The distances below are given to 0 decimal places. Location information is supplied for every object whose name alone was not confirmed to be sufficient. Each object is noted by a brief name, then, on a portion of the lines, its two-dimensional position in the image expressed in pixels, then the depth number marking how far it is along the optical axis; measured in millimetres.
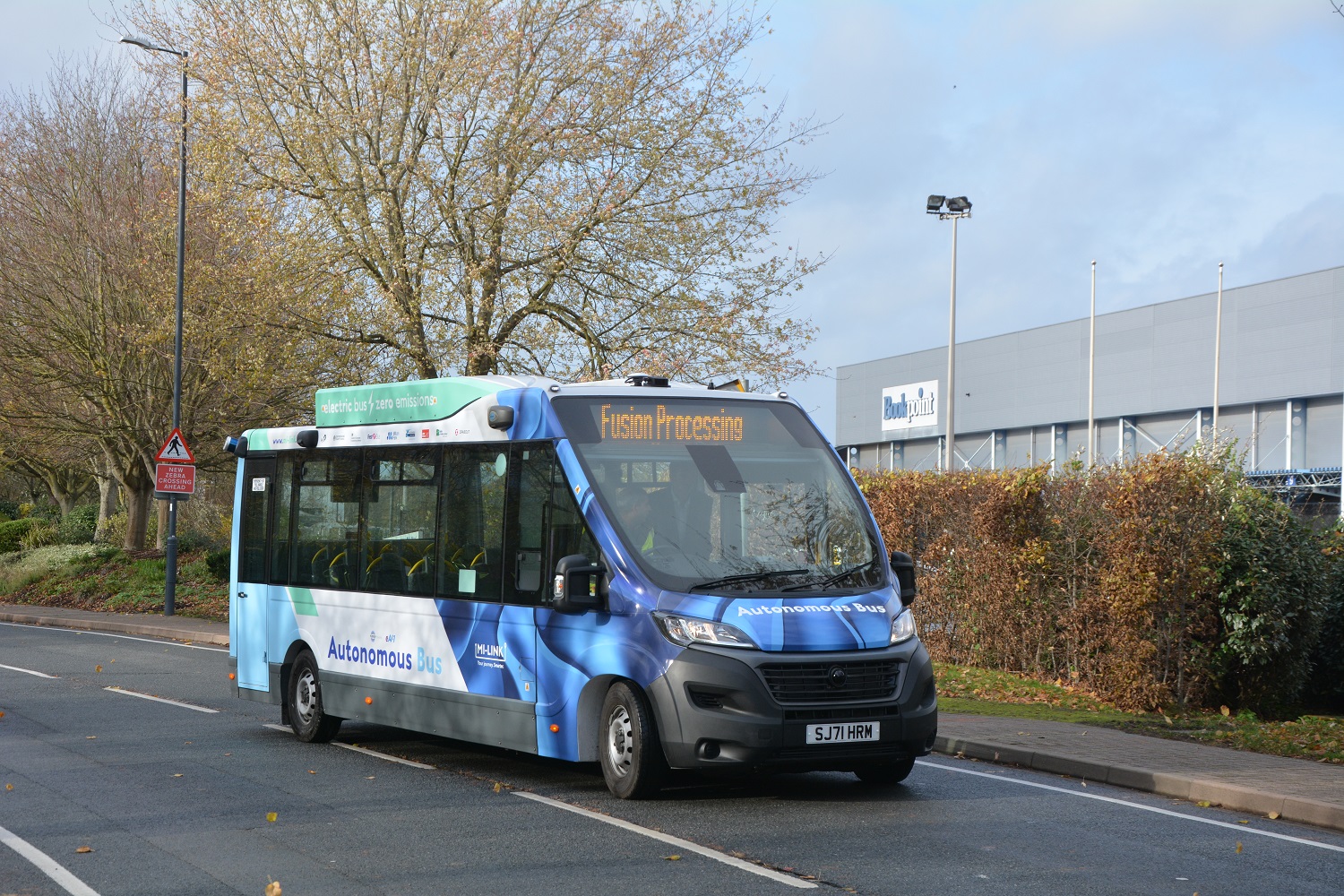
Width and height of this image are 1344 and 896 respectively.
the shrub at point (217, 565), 32750
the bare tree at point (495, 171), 22828
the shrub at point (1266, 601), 14391
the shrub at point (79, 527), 39875
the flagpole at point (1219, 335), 50716
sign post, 26656
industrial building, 51688
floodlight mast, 39000
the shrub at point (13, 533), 40531
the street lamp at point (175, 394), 25125
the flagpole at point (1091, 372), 56325
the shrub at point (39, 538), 39647
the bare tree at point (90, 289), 31562
